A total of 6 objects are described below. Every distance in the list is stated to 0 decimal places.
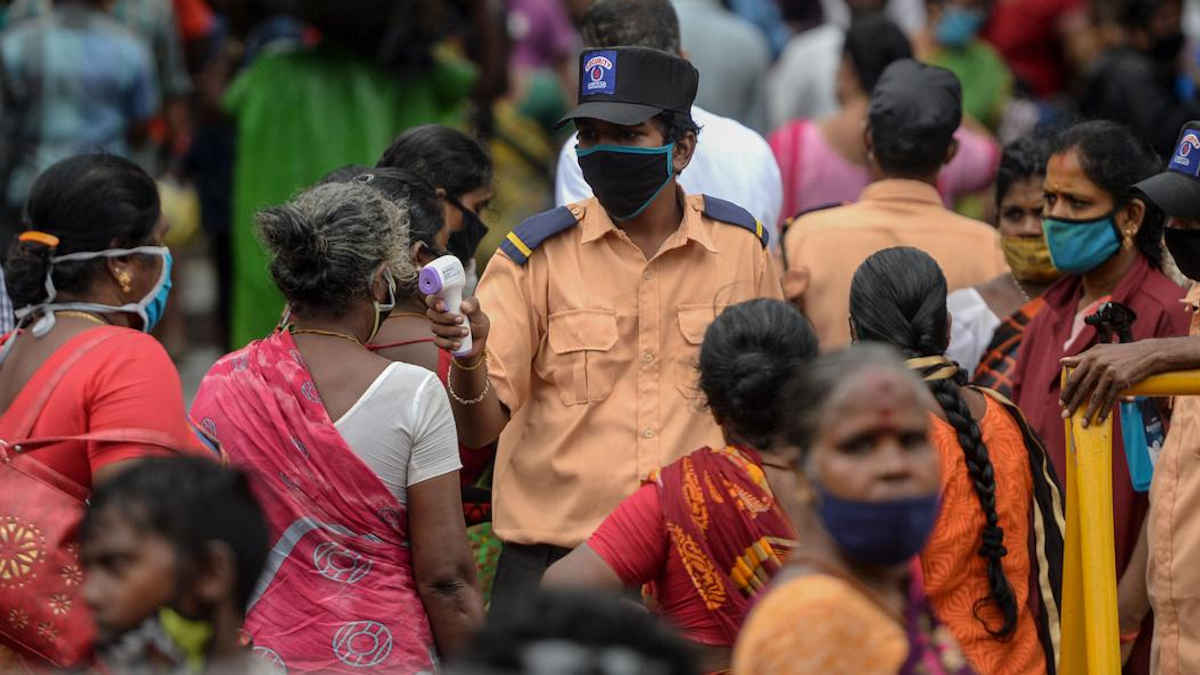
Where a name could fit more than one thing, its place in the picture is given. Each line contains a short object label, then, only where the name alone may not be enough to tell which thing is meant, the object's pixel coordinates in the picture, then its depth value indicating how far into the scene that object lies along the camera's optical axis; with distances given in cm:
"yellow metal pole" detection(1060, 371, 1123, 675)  830
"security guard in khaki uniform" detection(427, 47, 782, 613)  959
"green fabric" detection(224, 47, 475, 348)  1680
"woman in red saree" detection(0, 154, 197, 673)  807
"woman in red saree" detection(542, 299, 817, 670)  781
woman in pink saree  836
